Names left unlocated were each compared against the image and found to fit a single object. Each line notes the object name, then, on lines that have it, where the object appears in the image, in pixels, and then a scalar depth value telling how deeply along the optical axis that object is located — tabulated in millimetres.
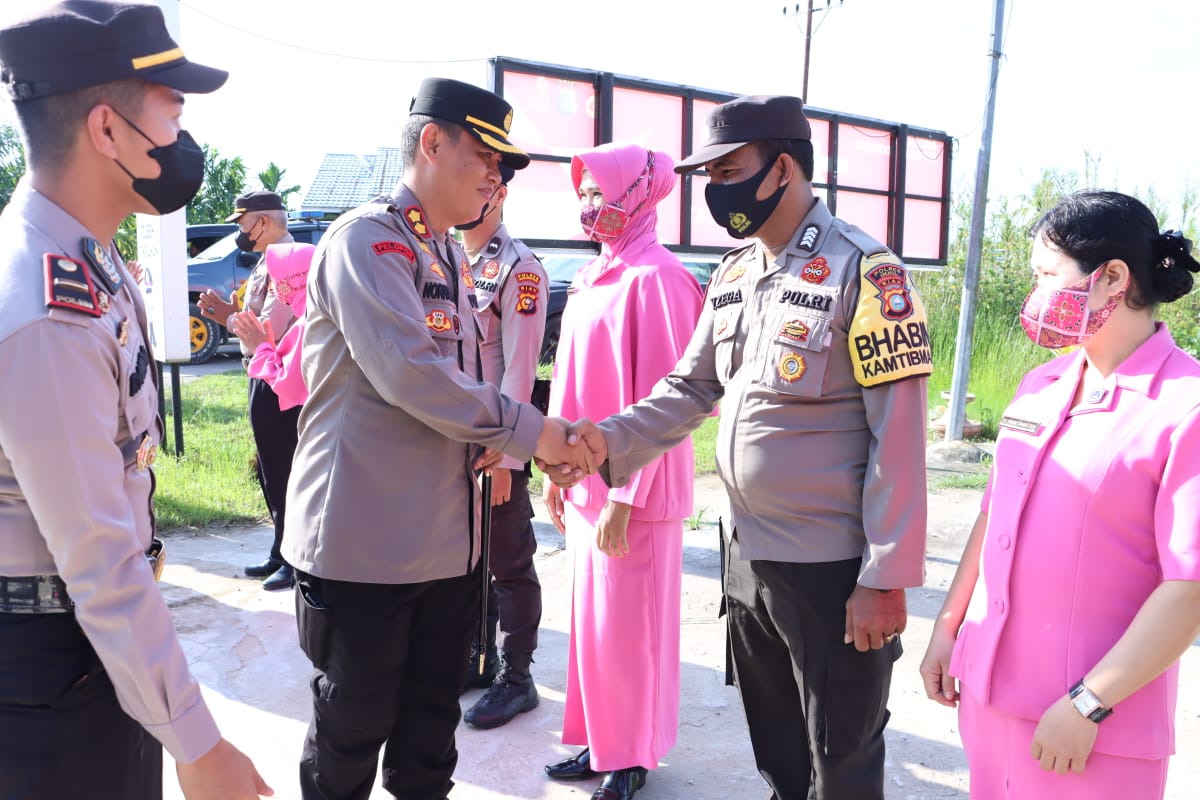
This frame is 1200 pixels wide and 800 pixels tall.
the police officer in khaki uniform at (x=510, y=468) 3578
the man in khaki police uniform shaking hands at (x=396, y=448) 2215
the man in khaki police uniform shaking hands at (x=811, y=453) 2129
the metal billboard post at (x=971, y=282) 8633
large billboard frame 6504
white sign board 6910
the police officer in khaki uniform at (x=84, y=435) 1351
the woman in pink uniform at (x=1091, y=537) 1697
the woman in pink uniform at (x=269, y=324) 4332
